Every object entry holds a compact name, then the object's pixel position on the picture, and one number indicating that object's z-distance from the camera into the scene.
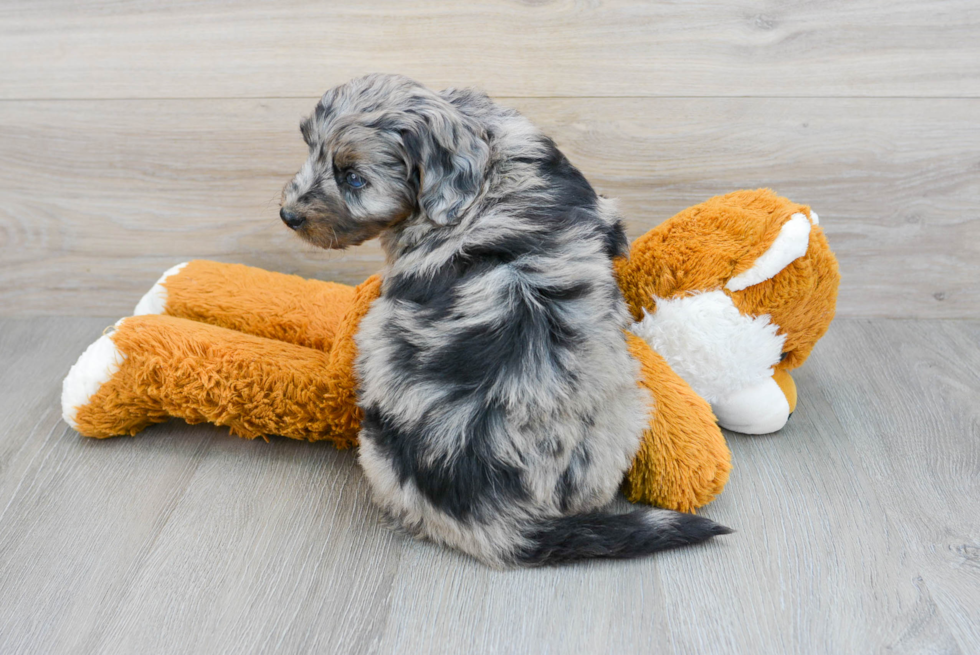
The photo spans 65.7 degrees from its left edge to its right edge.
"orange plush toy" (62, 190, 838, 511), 1.47
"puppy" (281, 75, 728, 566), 1.27
